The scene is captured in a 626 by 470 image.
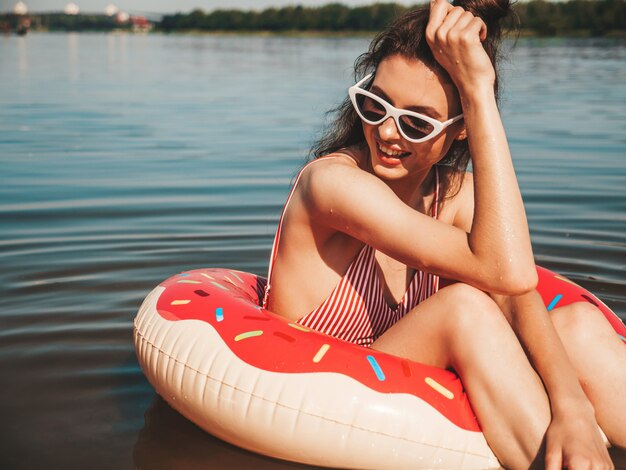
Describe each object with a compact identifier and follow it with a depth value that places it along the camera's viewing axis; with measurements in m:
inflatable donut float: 2.85
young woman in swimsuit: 2.80
